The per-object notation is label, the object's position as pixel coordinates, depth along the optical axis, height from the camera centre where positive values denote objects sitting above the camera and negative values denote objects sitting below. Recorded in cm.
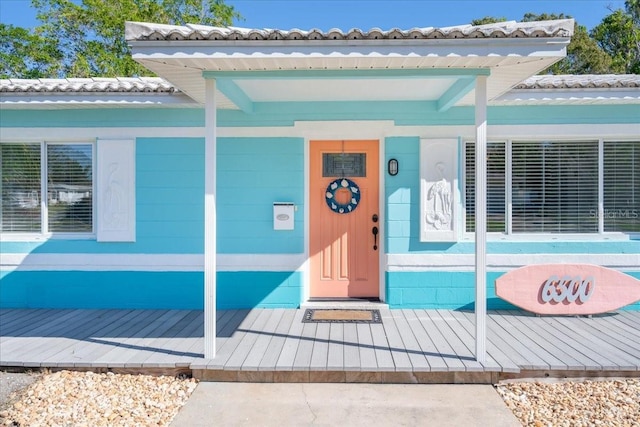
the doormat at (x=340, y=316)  477 -127
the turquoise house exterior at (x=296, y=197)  525 +17
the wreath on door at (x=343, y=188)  538 +19
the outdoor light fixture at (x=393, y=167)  528 +55
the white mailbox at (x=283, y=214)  527 -5
